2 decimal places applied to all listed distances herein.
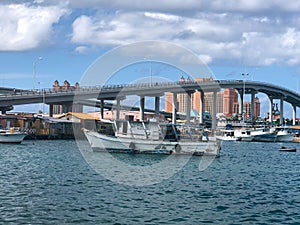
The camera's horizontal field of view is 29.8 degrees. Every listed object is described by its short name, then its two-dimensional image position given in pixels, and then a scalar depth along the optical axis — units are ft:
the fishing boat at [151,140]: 222.48
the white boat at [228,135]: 487.49
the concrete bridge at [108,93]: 417.20
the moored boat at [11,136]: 291.17
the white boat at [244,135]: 479.00
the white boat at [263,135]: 473.26
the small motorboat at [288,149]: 303.01
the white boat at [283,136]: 473.88
